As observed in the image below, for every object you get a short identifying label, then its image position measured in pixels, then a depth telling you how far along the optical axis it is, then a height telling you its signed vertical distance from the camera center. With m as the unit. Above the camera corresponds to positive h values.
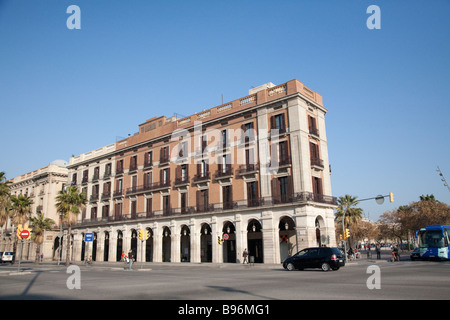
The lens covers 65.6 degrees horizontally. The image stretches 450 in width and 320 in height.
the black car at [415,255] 35.70 -2.76
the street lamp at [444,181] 42.88 +5.38
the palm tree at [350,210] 57.28 +3.14
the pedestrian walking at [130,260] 28.72 -1.96
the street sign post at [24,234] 22.27 +0.30
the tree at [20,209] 49.94 +4.21
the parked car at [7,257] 52.88 -2.62
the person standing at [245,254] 33.16 -2.01
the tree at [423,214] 51.53 +1.96
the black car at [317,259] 22.27 -1.85
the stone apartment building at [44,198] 63.03 +7.54
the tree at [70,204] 41.91 +3.94
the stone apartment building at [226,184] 33.81 +5.54
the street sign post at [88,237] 36.21 -0.01
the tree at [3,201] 42.76 +4.71
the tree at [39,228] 48.31 +1.43
